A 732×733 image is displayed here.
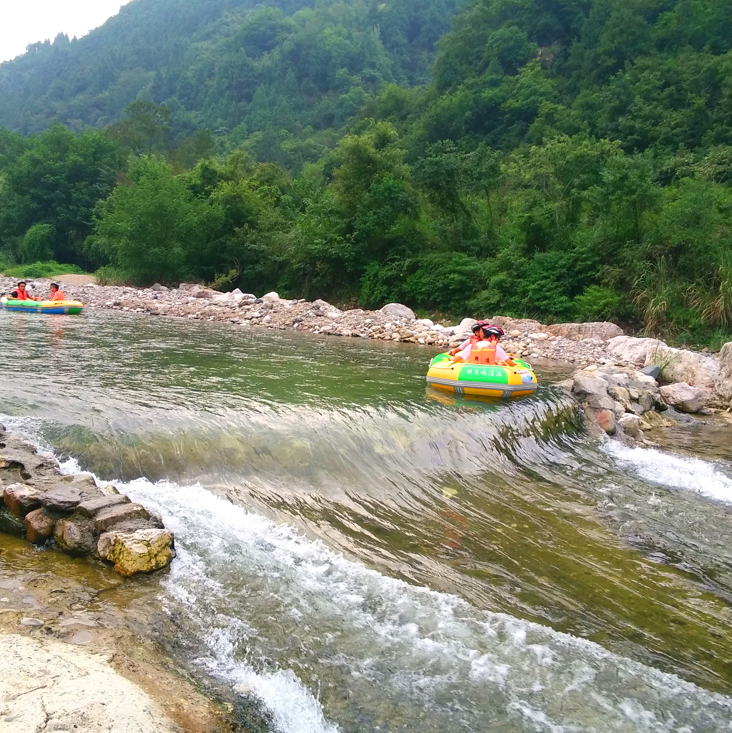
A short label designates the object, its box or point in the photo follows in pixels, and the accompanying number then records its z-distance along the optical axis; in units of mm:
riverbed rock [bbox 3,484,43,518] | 5227
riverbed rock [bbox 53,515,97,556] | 4926
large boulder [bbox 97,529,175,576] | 4715
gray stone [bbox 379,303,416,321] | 22359
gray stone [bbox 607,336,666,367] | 15695
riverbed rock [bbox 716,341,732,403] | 12961
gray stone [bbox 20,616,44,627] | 3859
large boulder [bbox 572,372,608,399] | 11070
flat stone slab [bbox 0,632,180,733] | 2945
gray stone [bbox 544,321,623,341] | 18641
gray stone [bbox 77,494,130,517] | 5137
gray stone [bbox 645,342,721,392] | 13781
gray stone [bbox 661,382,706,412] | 12391
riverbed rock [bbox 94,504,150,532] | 5004
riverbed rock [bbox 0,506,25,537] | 5203
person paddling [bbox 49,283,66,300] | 20250
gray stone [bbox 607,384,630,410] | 11354
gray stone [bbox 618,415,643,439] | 10273
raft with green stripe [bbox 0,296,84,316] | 19594
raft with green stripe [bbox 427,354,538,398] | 10453
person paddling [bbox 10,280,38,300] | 20769
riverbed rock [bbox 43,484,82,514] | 5188
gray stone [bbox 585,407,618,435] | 10205
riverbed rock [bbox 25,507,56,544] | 5066
